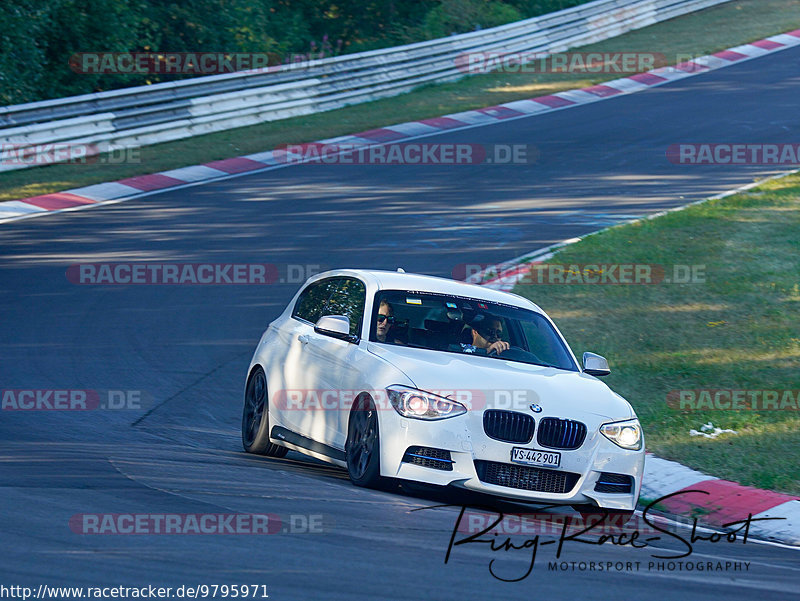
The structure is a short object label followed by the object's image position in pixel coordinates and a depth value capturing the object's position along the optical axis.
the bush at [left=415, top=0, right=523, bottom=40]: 73.62
